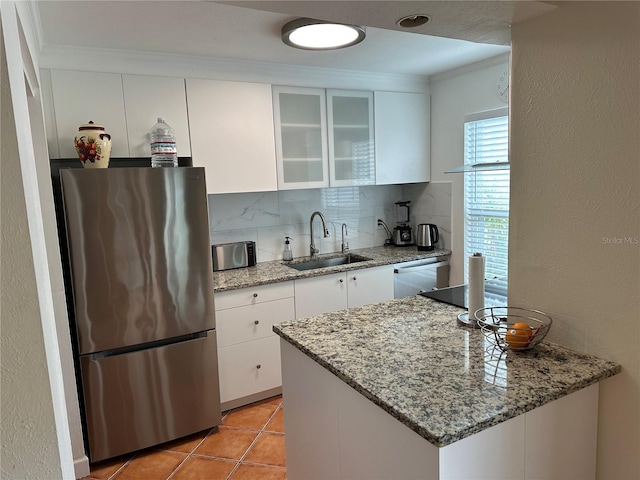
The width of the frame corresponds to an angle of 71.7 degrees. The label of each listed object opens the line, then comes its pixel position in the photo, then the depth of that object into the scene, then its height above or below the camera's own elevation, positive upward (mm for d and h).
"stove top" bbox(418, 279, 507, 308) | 2053 -558
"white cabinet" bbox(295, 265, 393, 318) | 3062 -742
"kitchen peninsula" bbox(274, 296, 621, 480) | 1141 -609
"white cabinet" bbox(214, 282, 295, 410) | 2826 -971
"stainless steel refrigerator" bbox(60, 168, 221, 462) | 2262 -577
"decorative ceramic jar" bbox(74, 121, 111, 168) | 2312 +265
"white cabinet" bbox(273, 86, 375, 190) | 3135 +370
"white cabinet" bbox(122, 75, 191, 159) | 2607 +516
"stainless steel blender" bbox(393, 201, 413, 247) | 3922 -454
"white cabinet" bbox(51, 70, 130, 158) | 2432 +512
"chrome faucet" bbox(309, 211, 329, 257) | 3561 -340
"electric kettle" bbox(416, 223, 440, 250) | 3701 -442
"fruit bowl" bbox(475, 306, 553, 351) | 1458 -519
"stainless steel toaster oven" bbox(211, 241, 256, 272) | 3195 -467
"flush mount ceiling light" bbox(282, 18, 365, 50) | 2148 +777
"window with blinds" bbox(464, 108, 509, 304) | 3178 -102
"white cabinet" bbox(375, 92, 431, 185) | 3545 +379
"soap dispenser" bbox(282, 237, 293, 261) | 3487 -495
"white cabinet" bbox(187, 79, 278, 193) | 2814 +373
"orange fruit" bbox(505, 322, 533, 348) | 1456 -514
